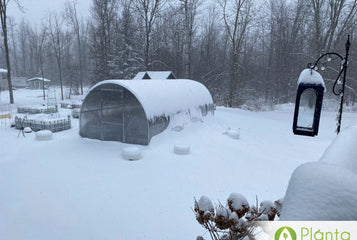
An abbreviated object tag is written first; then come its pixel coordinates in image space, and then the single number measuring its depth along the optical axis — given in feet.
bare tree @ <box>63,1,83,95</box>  136.80
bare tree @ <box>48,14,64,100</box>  124.16
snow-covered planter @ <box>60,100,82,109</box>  78.36
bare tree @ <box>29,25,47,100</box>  173.80
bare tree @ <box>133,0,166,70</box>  93.04
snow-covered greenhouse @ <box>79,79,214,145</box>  37.93
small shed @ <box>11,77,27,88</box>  170.16
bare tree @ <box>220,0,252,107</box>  84.43
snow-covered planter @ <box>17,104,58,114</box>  68.59
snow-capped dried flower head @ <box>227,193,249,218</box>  11.32
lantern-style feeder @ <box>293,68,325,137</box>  18.31
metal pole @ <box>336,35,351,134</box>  18.19
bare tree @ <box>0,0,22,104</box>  86.94
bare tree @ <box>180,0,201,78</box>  98.86
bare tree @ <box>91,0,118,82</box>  107.55
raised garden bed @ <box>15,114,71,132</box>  49.14
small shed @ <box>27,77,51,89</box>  160.84
